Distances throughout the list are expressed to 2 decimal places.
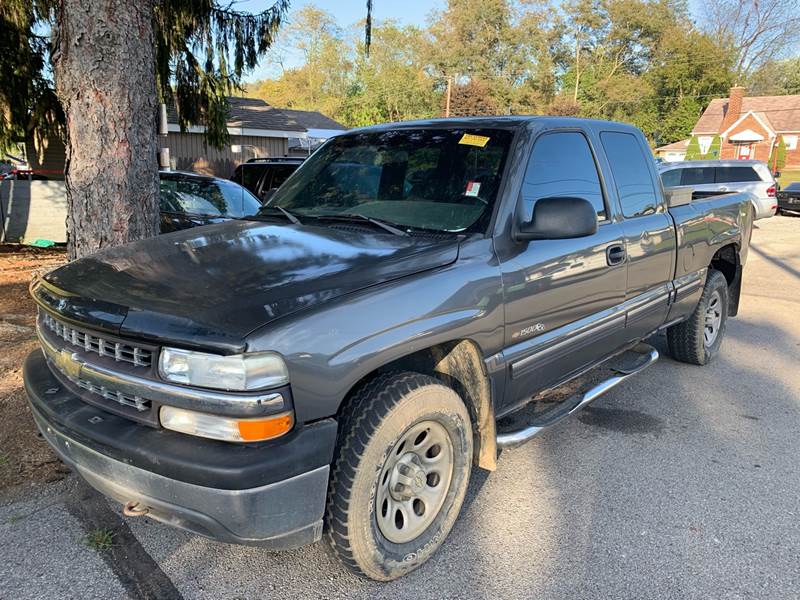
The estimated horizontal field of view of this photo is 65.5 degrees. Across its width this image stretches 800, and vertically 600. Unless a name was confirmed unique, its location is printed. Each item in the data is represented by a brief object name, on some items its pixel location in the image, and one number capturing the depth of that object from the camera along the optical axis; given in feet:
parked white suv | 55.11
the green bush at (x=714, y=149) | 142.94
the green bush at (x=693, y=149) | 152.58
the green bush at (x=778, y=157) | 133.41
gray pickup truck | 7.03
